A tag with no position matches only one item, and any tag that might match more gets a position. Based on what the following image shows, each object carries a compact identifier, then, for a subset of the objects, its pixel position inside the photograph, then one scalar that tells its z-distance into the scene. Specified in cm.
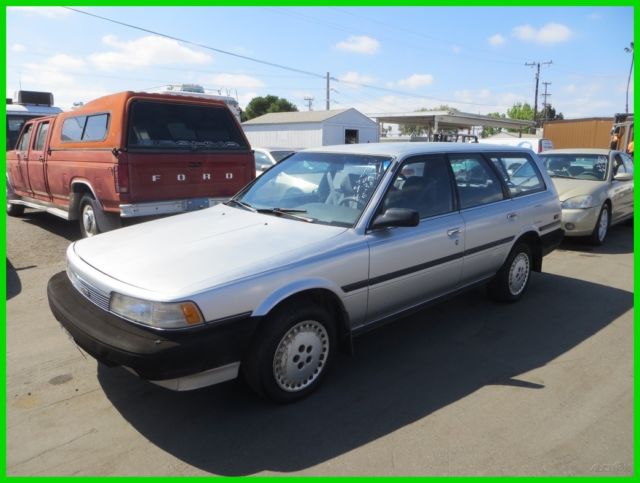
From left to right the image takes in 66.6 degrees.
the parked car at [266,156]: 1137
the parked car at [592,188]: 787
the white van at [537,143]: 2019
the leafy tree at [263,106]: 6450
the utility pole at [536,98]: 5778
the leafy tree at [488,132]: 7156
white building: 3566
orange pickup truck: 637
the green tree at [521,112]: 8856
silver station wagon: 278
